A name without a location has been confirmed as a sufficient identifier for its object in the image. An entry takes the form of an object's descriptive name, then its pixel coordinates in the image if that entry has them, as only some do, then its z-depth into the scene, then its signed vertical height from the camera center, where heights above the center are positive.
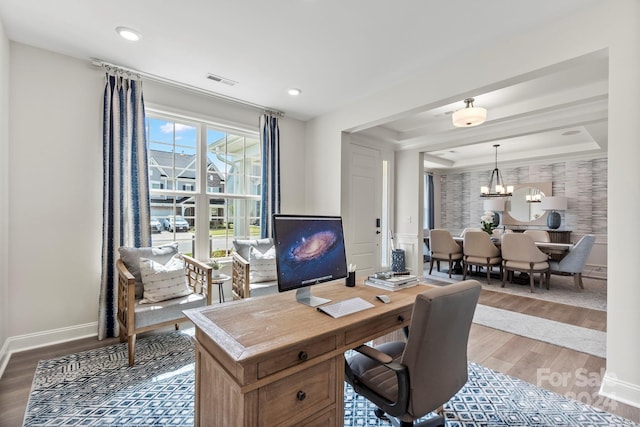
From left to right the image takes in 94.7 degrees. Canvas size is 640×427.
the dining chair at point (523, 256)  4.78 -0.75
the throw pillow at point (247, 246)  3.59 -0.44
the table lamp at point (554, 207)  6.61 +0.08
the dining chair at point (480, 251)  5.33 -0.74
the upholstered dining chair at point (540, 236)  5.78 -0.50
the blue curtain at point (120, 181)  2.88 +0.30
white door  4.57 +0.04
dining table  4.94 -0.65
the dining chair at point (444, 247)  5.85 -0.73
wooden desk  1.07 -0.61
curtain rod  2.90 +1.44
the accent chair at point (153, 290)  2.40 -0.72
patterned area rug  1.78 -1.25
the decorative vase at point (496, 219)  7.70 -0.22
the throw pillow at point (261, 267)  3.43 -0.67
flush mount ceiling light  3.24 +1.05
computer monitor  1.52 -0.23
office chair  1.18 -0.64
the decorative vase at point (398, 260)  5.50 -0.92
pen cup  2.02 -0.48
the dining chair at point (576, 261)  4.67 -0.84
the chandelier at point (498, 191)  6.34 +0.42
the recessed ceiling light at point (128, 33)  2.41 +1.47
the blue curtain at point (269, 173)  4.13 +0.53
